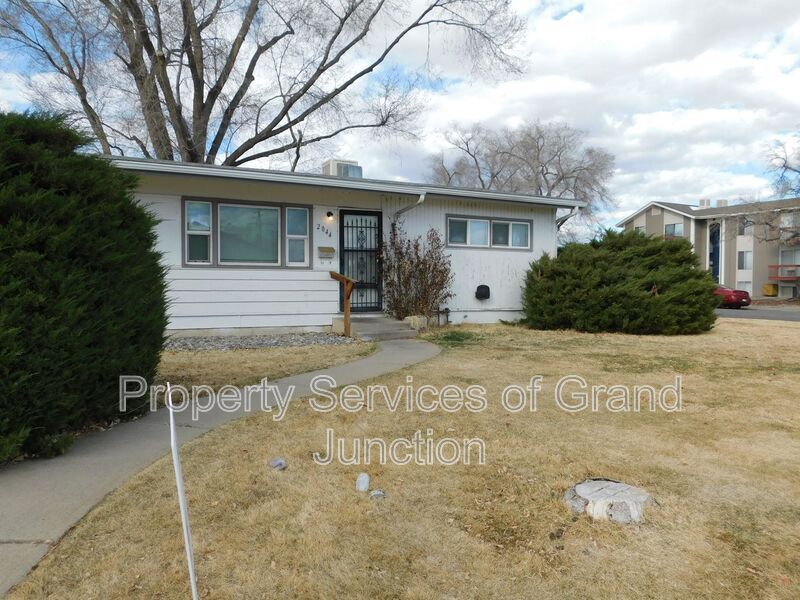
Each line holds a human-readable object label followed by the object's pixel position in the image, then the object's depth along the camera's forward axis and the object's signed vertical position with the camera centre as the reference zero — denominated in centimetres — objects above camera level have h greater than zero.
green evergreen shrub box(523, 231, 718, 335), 1108 -6
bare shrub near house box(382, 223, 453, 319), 1108 +24
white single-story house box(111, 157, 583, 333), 952 +102
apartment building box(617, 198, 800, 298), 3291 +326
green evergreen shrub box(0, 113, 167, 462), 327 +0
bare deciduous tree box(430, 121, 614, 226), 3772 +903
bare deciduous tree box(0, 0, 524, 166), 1723 +812
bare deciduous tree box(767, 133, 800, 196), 3253 +677
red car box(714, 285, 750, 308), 2520 -56
